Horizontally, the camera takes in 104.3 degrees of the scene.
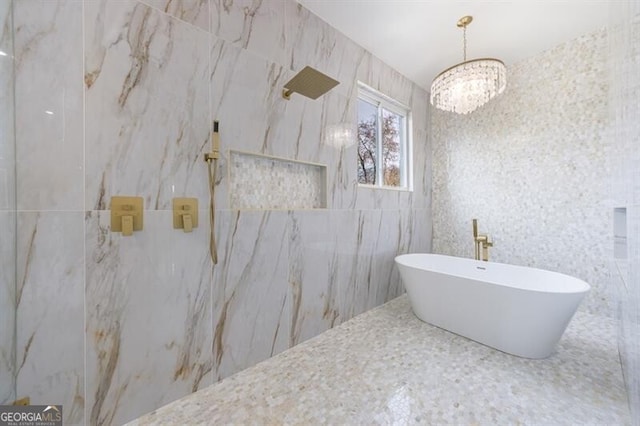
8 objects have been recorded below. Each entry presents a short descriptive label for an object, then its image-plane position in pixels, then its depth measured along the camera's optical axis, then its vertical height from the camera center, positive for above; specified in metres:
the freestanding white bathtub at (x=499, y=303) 1.62 -0.67
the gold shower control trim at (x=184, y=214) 1.39 -0.01
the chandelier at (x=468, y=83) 1.94 +1.05
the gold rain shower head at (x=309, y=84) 1.64 +0.91
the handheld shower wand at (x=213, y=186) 1.49 +0.16
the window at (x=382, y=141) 2.69 +0.85
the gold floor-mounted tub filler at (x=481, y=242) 2.56 -0.32
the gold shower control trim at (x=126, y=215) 1.22 -0.01
